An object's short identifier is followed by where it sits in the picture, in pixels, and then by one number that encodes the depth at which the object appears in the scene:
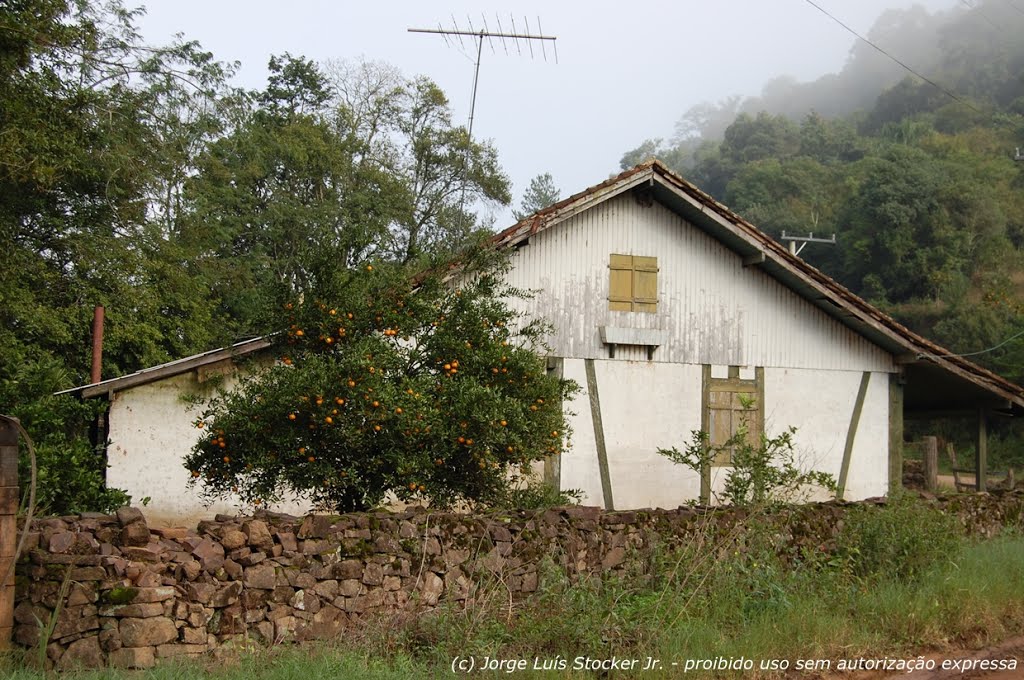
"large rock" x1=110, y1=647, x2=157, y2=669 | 6.43
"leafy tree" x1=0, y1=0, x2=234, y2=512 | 11.48
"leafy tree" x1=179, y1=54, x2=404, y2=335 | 26.34
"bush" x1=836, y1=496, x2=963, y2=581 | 9.16
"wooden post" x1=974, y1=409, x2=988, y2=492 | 16.06
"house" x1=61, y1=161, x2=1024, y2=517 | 13.85
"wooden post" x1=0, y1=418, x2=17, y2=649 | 6.37
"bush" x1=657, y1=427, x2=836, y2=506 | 10.03
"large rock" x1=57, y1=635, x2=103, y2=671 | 6.35
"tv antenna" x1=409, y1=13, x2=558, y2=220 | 13.75
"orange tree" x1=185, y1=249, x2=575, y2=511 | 8.25
